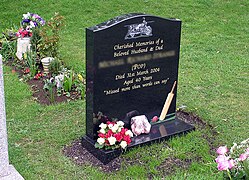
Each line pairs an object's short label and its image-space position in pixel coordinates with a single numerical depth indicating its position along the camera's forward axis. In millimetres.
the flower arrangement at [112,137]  5031
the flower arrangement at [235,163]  3574
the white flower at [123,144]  5047
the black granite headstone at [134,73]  5043
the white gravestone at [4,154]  4348
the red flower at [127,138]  5129
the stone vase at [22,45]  8498
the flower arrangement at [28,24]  8809
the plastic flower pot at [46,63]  7754
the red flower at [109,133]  5051
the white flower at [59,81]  7094
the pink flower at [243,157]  3717
